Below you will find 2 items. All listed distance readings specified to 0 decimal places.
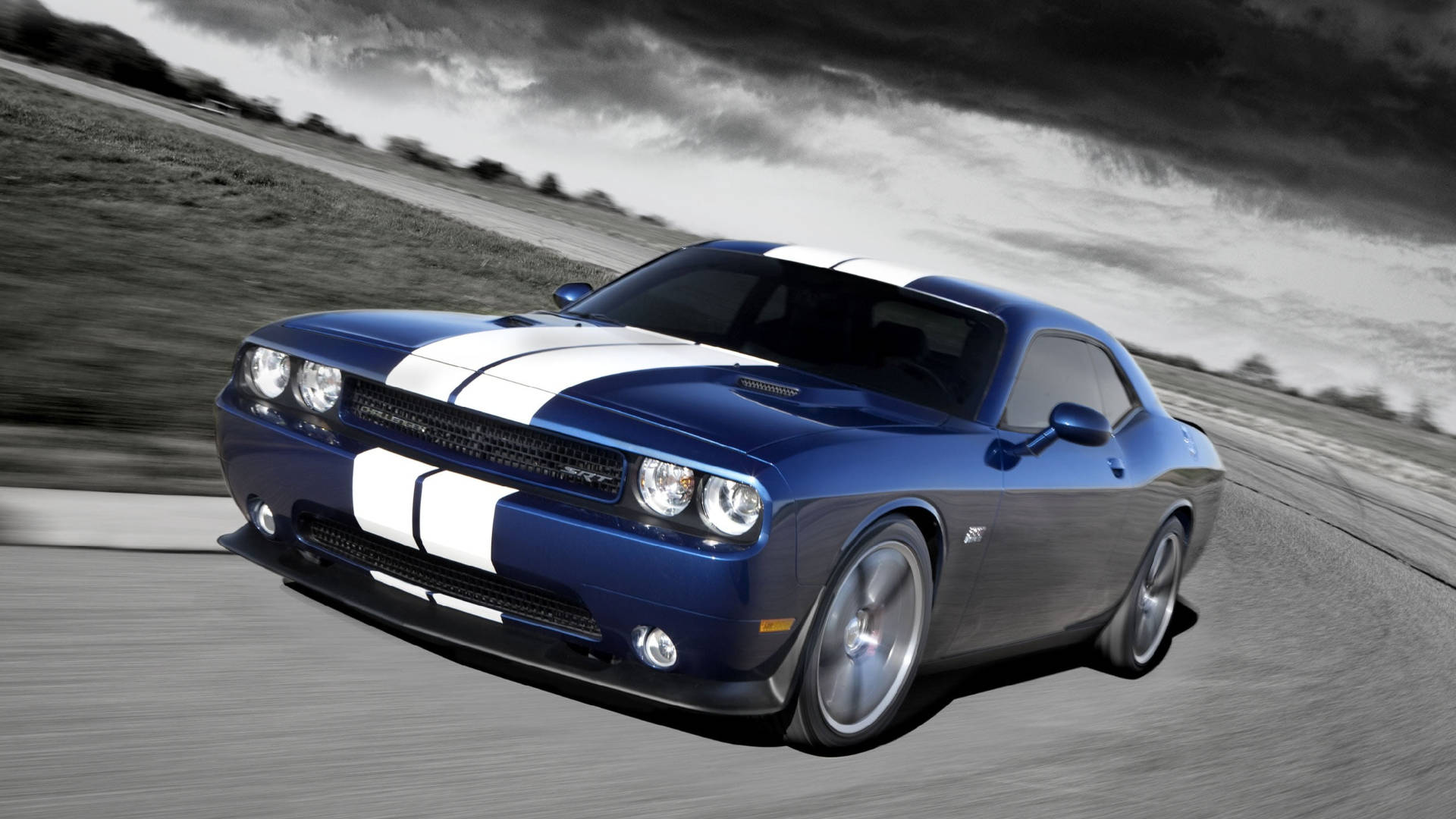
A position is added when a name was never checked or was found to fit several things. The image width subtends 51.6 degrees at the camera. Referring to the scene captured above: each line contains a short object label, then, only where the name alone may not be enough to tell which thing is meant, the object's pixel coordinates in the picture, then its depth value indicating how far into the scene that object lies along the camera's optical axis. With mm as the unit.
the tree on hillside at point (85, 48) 30719
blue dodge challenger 3477
